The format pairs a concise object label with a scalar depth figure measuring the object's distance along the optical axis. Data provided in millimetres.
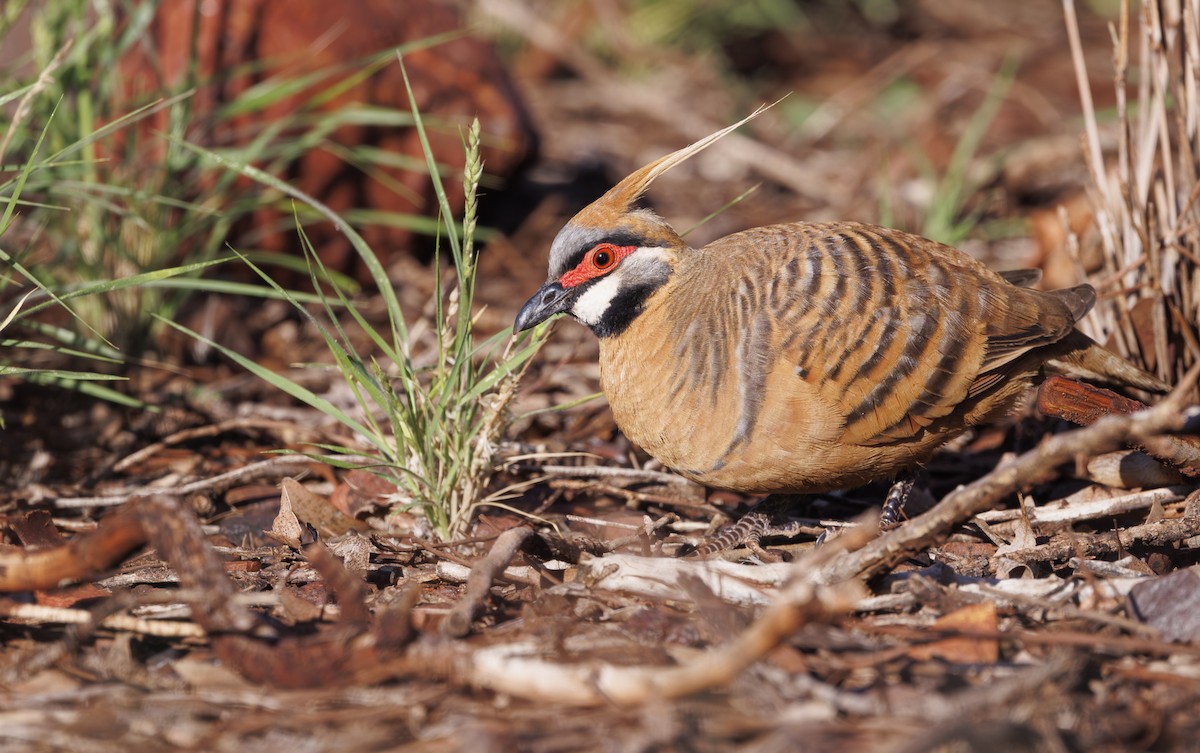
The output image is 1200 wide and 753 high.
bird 7398
